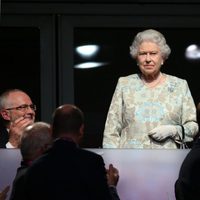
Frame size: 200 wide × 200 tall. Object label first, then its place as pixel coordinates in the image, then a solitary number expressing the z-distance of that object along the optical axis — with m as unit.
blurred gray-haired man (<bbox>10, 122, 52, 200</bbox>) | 11.18
